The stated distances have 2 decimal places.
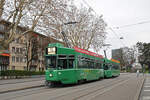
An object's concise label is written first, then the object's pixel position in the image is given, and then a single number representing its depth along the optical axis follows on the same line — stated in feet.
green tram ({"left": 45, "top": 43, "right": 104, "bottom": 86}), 48.52
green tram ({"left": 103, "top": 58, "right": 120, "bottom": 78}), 91.64
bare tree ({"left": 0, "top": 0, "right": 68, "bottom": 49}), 77.71
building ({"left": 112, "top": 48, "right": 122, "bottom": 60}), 285.84
